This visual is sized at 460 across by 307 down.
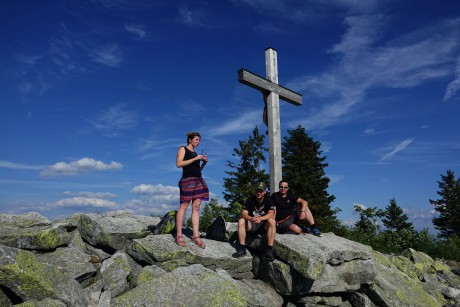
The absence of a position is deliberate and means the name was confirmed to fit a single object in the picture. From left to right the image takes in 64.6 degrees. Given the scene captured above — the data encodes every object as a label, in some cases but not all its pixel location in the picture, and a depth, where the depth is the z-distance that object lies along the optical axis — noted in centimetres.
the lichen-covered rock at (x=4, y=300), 646
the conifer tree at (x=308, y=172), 3344
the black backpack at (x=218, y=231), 998
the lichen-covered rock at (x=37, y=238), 850
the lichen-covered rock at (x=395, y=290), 925
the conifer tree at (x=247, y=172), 3759
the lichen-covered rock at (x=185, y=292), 683
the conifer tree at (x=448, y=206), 5097
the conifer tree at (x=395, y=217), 5643
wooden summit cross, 1081
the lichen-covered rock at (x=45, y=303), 633
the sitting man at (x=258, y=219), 897
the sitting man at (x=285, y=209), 1037
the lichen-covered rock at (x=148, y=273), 765
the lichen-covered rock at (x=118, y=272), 785
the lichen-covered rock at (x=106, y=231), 926
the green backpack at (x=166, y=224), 971
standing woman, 876
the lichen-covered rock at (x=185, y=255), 826
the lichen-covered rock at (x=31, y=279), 648
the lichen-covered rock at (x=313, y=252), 843
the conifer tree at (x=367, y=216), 3512
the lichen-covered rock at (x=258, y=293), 817
